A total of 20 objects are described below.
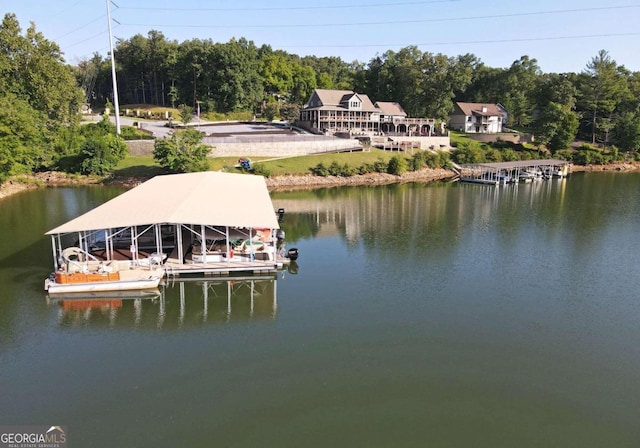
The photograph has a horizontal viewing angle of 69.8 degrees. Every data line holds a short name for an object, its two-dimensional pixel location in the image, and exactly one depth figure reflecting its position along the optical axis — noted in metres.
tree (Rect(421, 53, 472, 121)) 78.38
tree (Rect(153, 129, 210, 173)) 48.56
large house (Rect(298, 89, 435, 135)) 72.25
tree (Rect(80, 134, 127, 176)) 50.94
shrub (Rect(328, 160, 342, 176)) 56.94
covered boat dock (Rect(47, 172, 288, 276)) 22.88
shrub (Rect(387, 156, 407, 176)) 60.28
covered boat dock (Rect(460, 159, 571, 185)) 59.00
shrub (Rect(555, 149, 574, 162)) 74.25
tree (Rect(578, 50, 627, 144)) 79.25
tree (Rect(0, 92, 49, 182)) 39.66
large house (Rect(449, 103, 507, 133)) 86.19
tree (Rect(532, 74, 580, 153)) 73.38
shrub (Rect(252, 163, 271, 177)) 52.31
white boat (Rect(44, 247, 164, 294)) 21.03
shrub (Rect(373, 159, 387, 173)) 59.84
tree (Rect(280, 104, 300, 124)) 82.08
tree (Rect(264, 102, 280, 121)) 85.56
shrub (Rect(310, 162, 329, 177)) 56.25
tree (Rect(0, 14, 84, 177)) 49.28
